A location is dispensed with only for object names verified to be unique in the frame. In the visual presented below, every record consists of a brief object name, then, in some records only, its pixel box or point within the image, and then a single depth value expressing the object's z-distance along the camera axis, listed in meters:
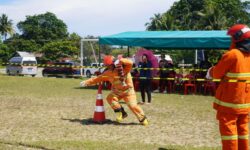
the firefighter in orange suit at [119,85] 9.68
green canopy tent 18.00
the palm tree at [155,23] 68.88
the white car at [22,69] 36.19
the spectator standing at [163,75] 19.33
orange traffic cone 10.00
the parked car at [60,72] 34.97
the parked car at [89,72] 36.59
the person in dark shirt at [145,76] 14.35
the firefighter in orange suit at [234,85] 5.47
